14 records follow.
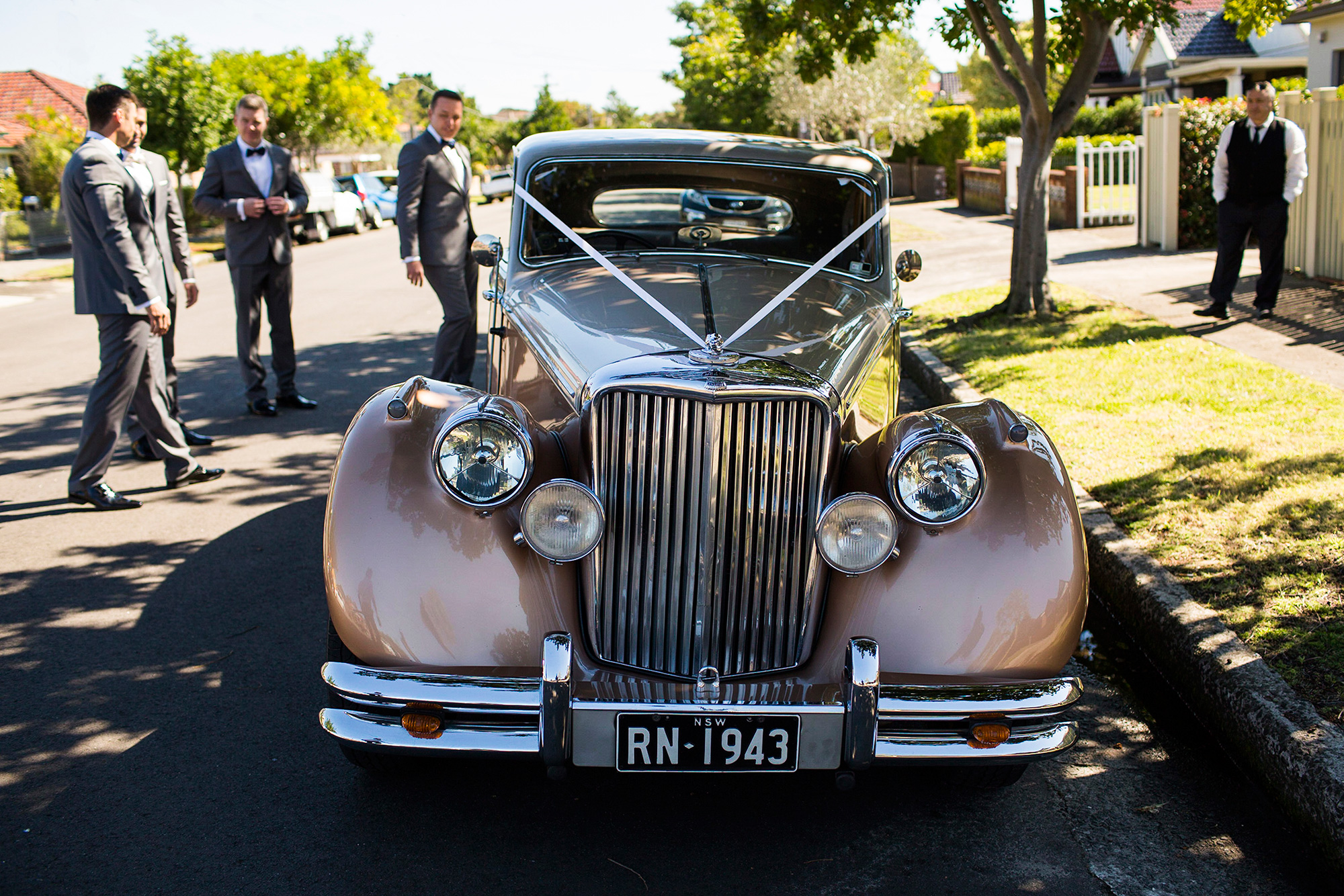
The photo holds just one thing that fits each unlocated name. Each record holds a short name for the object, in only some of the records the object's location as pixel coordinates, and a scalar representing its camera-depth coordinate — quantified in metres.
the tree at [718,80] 33.72
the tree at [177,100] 22.06
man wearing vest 8.25
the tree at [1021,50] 8.45
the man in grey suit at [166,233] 5.72
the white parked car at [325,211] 22.66
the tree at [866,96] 29.61
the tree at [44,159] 23.34
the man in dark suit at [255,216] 6.66
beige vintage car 2.45
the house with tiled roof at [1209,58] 28.25
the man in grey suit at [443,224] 6.52
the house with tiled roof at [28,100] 29.11
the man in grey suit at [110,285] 5.13
